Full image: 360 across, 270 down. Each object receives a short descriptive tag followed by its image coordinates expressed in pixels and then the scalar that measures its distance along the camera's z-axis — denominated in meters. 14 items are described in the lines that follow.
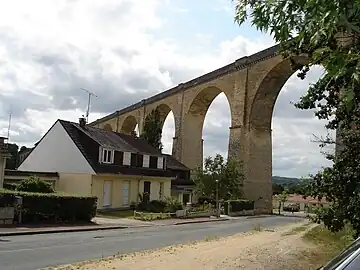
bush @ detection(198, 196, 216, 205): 53.26
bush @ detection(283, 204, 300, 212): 76.69
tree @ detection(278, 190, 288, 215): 62.22
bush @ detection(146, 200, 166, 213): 40.81
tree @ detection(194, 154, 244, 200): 52.15
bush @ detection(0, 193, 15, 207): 23.33
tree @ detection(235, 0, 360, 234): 4.92
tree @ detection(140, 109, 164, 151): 62.03
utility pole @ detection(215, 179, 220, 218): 46.91
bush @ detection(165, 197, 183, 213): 40.97
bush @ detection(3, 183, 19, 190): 31.35
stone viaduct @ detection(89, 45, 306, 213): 52.89
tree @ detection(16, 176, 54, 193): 28.20
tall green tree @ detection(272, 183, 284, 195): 78.57
